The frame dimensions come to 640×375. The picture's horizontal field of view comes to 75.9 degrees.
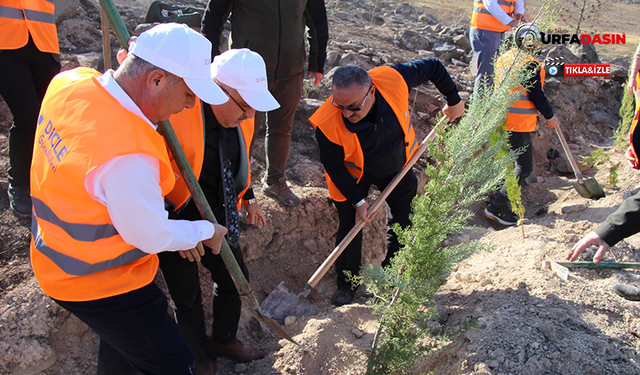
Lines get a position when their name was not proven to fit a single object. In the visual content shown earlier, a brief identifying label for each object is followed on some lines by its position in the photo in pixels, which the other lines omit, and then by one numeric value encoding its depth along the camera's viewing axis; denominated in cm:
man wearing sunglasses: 286
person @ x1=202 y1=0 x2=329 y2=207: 345
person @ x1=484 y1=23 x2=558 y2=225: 440
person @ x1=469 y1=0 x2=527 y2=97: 544
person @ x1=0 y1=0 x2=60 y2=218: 281
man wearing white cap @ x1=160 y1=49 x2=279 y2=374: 214
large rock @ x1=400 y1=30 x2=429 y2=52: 984
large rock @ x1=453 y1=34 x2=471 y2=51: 1016
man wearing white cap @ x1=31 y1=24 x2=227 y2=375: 148
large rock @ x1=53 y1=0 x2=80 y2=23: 602
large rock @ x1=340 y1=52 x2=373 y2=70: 707
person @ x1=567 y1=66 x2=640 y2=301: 253
